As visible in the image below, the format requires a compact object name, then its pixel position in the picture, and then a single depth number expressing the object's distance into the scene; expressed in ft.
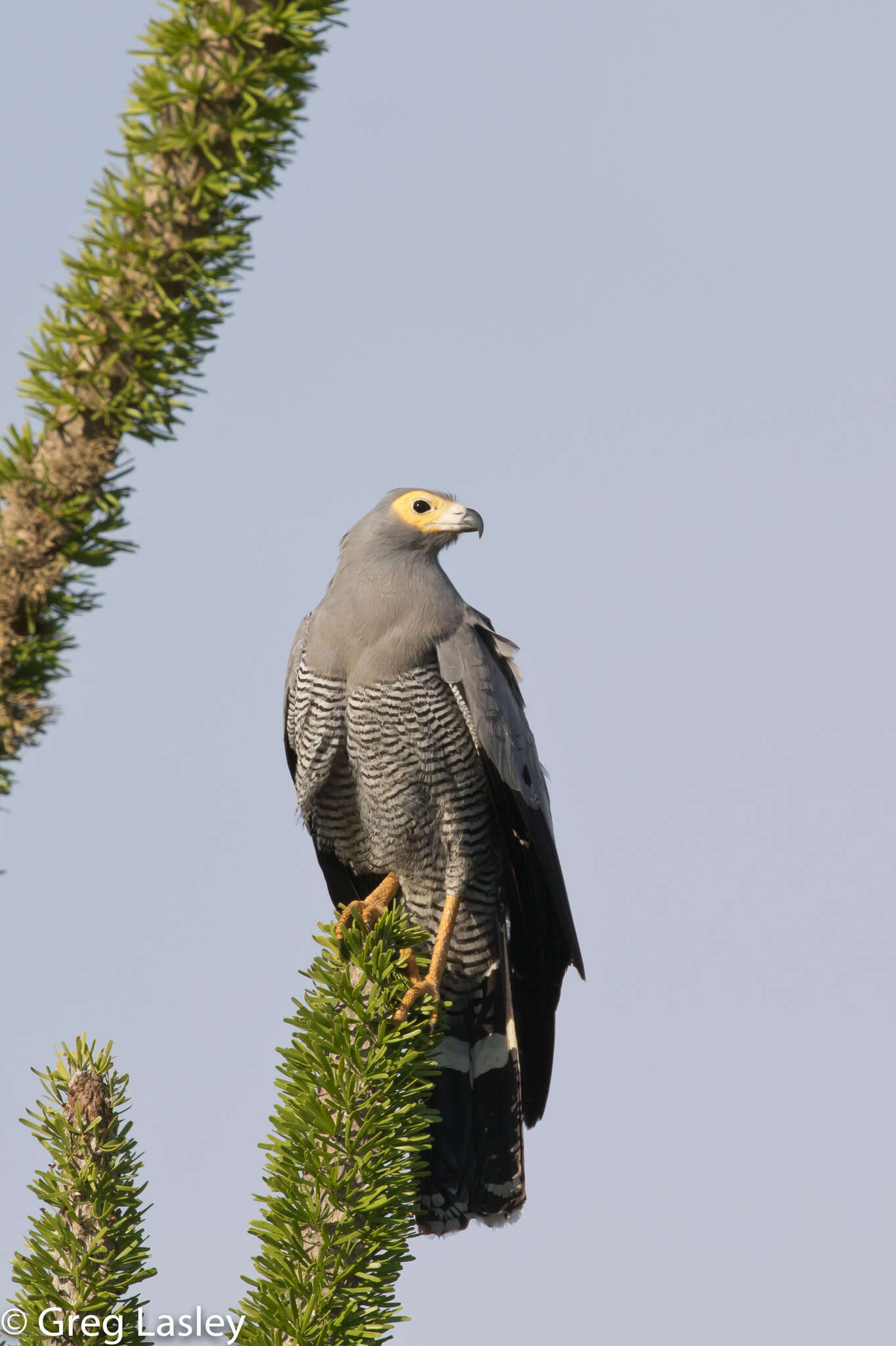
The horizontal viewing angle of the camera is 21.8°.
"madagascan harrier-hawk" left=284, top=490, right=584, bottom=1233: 43.80
